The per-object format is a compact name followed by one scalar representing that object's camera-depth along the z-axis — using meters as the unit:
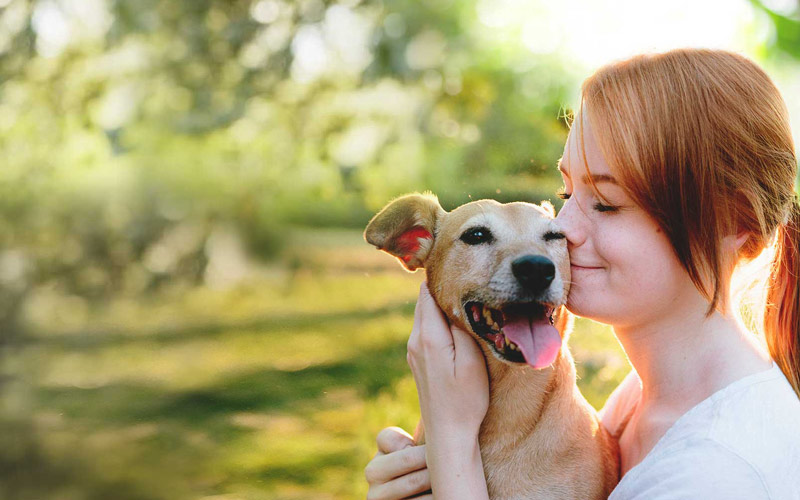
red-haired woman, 1.32
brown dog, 1.56
